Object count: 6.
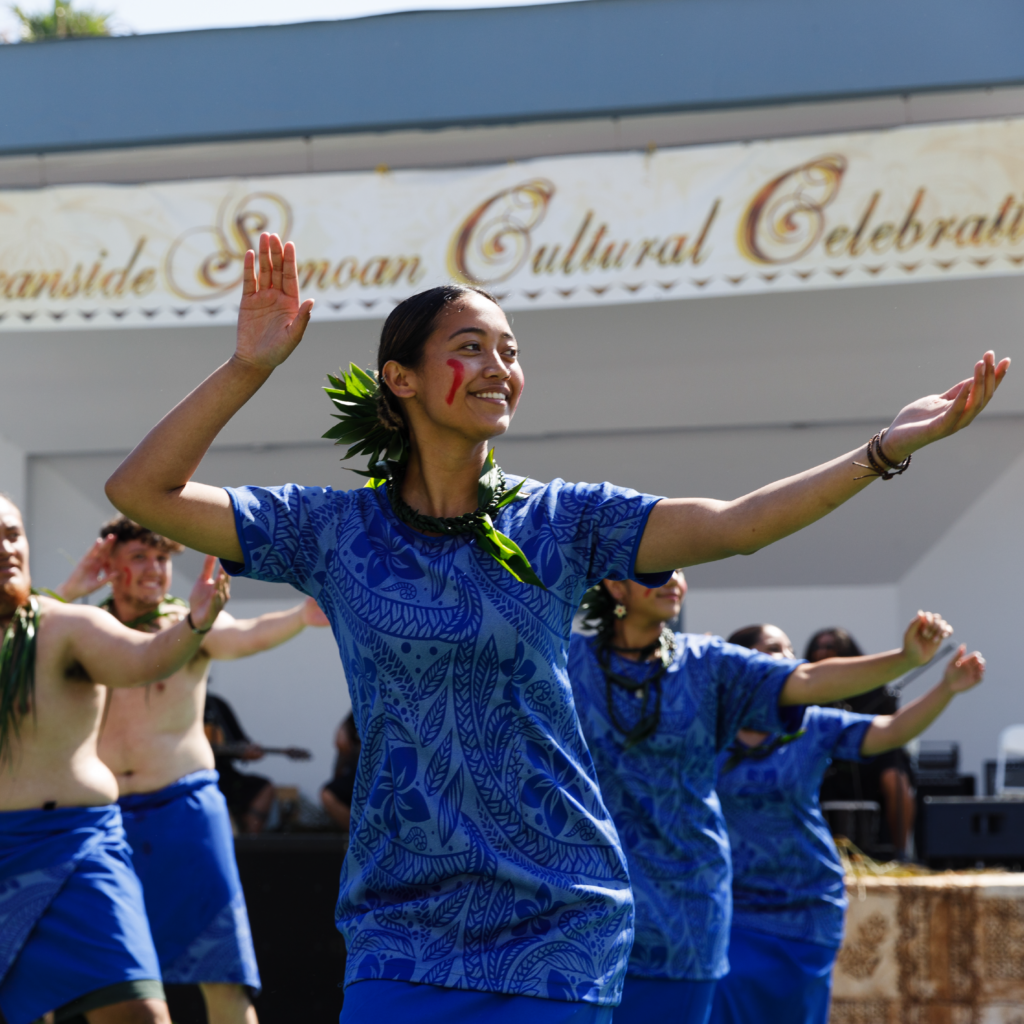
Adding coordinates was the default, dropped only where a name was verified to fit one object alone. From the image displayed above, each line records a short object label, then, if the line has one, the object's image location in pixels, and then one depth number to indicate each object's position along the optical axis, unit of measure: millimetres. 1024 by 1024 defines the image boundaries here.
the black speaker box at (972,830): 7469
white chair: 10789
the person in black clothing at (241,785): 10203
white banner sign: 8828
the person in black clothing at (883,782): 8266
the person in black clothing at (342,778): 8773
